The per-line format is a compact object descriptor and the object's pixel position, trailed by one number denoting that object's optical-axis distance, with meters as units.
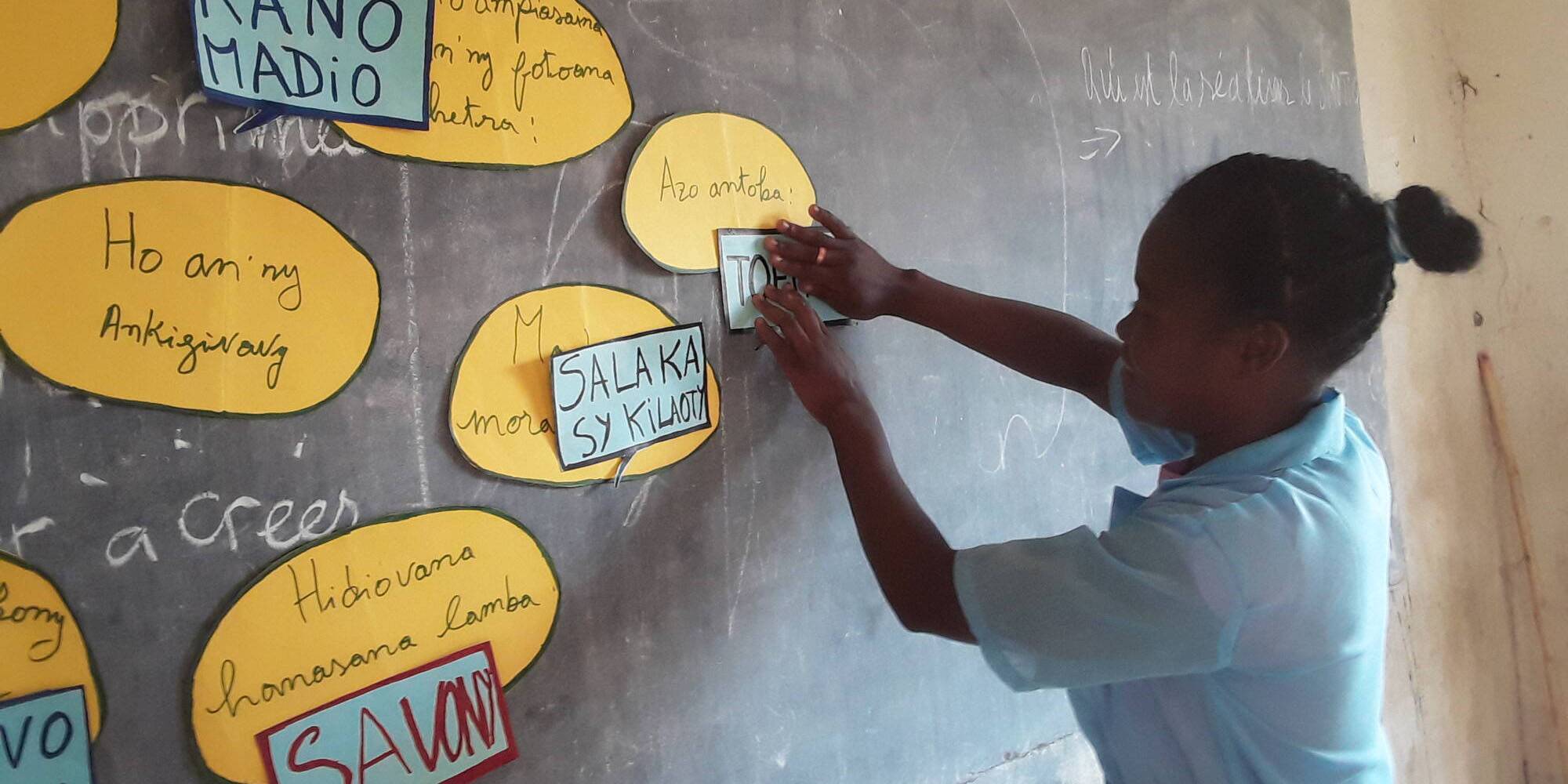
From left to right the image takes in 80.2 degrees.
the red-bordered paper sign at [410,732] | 0.66
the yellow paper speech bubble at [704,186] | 0.83
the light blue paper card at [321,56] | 0.62
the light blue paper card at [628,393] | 0.78
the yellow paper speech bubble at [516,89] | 0.71
